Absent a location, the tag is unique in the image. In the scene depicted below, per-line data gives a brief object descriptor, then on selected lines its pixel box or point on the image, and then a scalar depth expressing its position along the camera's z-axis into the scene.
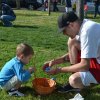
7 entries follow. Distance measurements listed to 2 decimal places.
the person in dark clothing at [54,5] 20.33
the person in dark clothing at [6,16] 9.77
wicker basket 3.54
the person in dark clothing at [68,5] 16.45
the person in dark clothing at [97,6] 16.96
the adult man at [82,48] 3.18
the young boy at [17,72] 3.46
